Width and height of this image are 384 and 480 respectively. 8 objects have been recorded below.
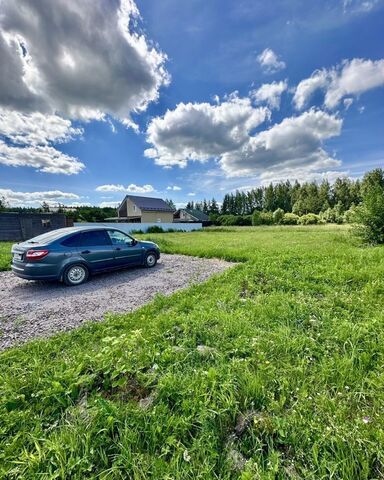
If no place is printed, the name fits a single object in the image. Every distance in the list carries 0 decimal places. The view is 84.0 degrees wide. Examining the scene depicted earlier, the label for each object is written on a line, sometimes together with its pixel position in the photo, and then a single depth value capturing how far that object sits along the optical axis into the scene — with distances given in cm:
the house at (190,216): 5103
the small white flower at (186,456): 148
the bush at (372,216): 945
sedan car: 512
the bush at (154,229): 2802
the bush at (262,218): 4972
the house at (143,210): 3406
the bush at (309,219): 4216
